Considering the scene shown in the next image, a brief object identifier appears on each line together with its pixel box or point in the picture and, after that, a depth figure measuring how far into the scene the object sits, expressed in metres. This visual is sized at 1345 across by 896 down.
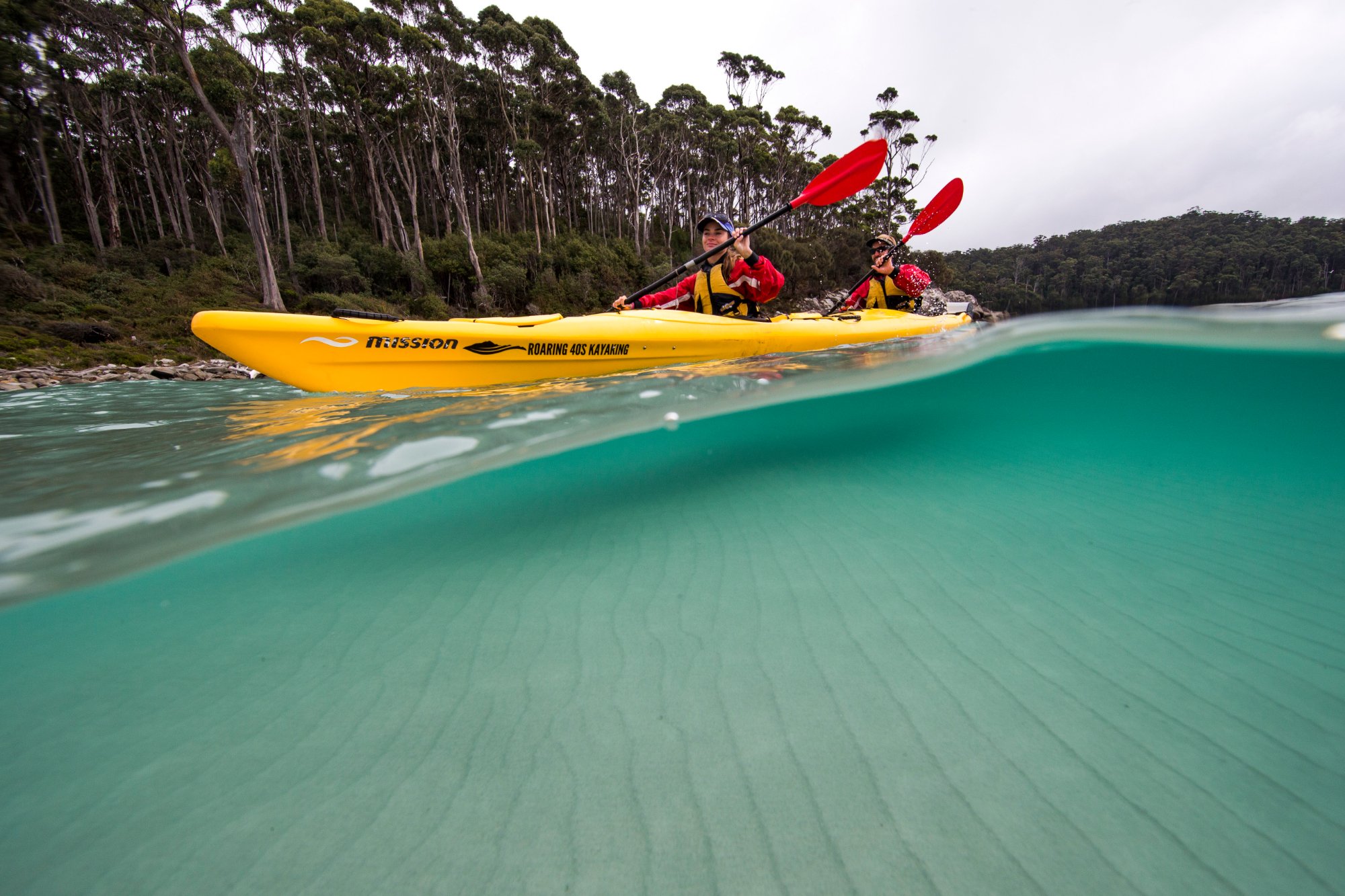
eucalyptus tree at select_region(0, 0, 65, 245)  17.64
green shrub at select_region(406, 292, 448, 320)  18.92
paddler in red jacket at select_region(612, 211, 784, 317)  6.26
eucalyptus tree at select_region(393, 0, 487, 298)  20.03
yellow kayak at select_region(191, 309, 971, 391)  3.61
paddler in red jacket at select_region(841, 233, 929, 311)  9.27
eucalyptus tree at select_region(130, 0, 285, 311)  13.95
